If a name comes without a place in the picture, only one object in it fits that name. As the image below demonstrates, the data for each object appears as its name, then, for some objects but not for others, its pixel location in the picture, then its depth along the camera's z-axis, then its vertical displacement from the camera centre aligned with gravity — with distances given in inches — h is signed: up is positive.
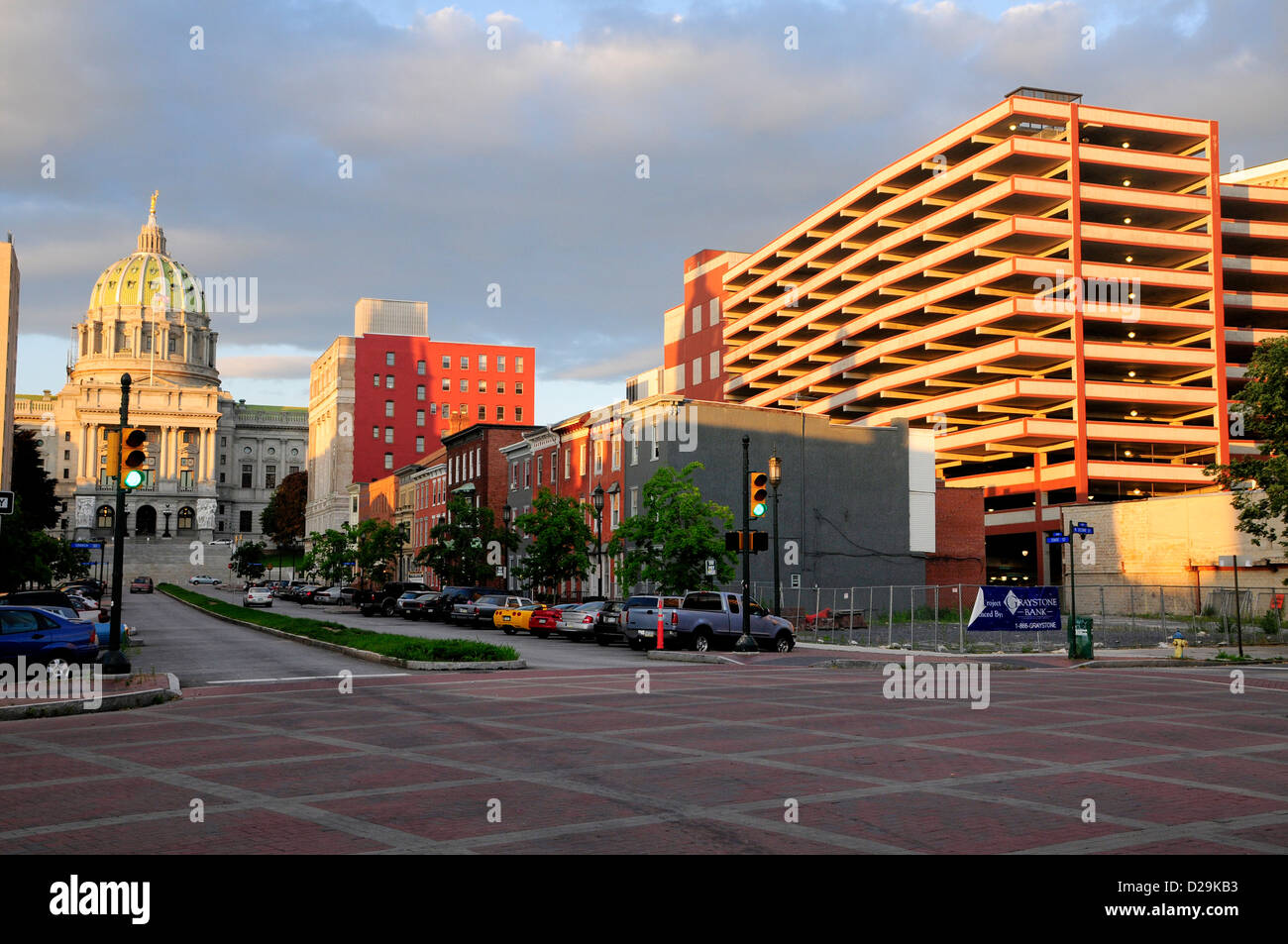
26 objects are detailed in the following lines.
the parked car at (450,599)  2202.3 -69.8
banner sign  1328.7 -60.0
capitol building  7071.9 +921.8
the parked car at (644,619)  1358.3 -67.9
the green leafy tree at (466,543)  2763.3 +49.0
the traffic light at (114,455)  846.6 +82.6
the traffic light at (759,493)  1127.0 +66.7
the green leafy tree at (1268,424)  1523.1 +180.5
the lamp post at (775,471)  1481.9 +119.0
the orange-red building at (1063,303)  2874.0 +680.8
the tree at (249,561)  5394.7 +20.8
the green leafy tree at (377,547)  3521.2 +51.7
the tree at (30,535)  1869.6 +61.4
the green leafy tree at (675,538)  1747.0 +36.4
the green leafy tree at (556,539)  2210.9 +45.3
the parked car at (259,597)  2922.5 -84.2
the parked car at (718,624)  1333.7 -72.9
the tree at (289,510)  7303.2 +347.5
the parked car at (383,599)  2579.0 -82.2
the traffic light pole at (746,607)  1226.6 -50.0
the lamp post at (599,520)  2151.3 +79.7
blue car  946.7 -59.5
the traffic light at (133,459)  834.2 +77.2
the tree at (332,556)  3956.7 +30.6
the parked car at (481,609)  2024.1 -81.9
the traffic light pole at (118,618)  851.4 -40.4
